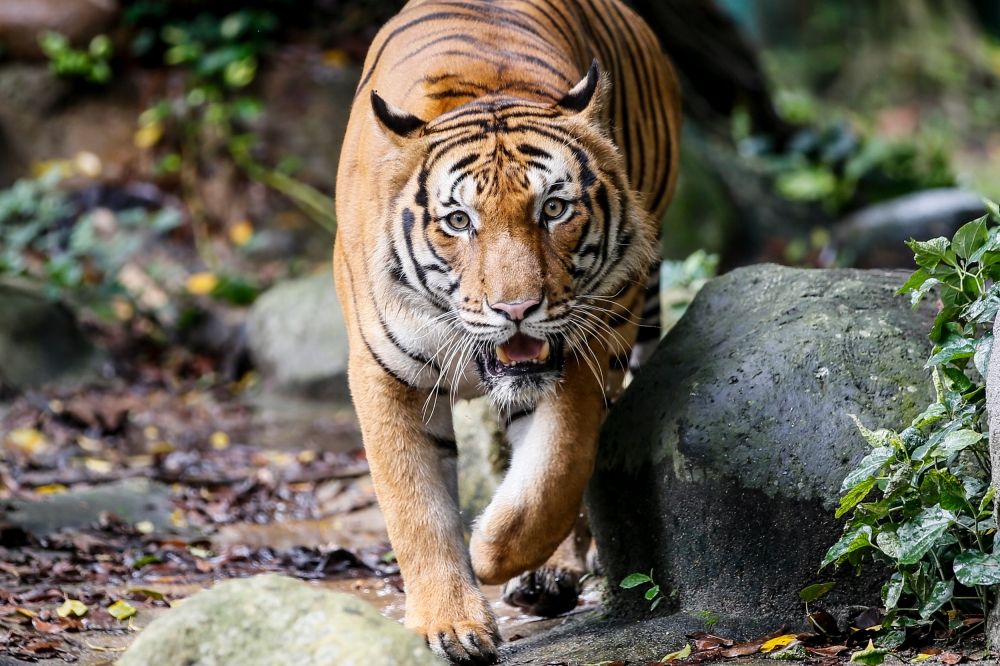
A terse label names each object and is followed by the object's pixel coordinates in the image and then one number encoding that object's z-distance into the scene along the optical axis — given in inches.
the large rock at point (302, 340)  639.1
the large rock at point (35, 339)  600.7
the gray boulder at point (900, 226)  729.0
